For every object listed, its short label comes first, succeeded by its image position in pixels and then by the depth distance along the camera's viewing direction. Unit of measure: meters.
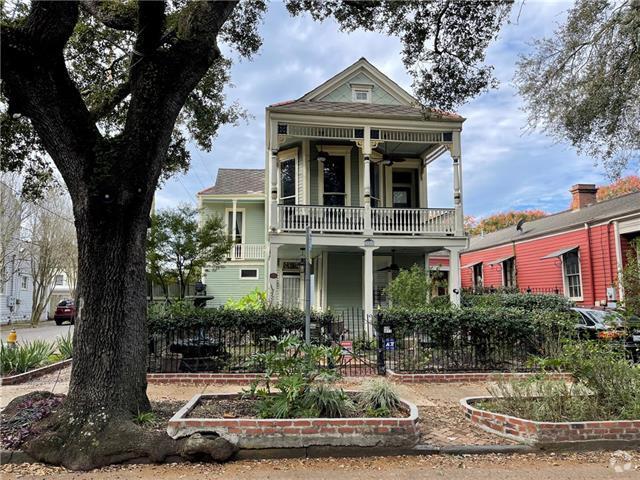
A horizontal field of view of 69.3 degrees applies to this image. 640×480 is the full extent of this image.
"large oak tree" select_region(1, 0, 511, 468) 4.97
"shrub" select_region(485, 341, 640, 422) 5.43
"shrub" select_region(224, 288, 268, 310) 12.63
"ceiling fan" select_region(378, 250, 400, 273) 15.77
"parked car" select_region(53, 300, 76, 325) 27.81
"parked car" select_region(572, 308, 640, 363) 6.56
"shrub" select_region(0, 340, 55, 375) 9.34
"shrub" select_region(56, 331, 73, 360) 11.39
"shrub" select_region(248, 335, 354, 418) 5.27
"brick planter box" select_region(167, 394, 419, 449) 4.93
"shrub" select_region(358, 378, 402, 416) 5.62
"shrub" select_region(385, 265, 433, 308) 11.73
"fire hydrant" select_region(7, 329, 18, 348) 10.47
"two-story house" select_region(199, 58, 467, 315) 14.35
